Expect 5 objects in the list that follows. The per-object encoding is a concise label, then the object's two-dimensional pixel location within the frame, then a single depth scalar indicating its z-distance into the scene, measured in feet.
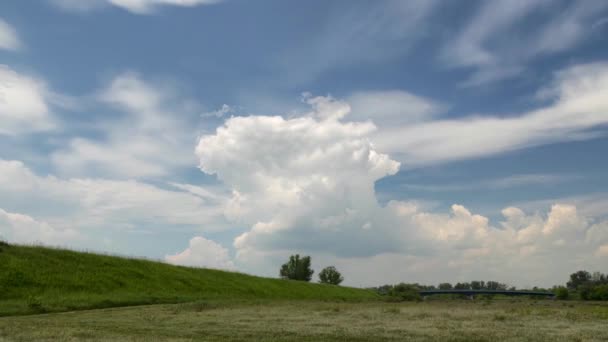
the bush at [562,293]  289.19
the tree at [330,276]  521.24
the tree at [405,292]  277.23
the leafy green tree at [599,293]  244.05
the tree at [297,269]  476.95
